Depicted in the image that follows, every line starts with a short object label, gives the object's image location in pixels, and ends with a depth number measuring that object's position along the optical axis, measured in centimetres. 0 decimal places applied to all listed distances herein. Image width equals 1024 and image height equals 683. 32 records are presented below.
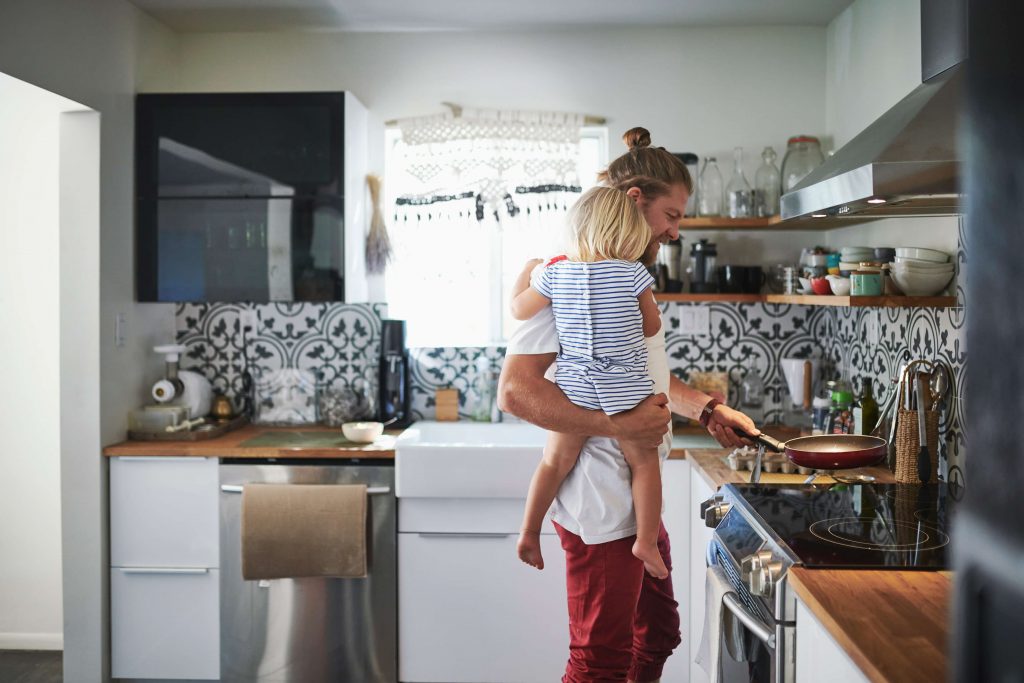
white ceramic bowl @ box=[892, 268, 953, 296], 230
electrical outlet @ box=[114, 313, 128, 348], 308
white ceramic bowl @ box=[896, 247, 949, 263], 230
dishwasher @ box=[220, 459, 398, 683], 293
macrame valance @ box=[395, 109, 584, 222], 344
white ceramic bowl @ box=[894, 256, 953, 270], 229
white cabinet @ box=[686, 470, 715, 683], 263
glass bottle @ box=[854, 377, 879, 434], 264
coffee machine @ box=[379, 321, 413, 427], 339
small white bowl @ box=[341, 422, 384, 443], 304
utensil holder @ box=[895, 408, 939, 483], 226
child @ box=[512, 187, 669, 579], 180
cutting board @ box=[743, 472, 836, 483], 232
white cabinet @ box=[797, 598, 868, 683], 125
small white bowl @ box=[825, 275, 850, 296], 255
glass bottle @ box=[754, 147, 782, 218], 330
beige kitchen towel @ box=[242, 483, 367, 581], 286
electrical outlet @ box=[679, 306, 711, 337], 349
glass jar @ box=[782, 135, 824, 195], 326
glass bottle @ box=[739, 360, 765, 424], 343
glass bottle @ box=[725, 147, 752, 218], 325
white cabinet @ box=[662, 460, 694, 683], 285
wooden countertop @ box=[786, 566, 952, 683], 110
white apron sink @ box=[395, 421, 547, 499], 284
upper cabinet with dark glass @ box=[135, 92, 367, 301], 313
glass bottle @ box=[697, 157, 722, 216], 333
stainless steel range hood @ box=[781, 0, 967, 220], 159
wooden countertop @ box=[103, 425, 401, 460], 293
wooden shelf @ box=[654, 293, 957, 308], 227
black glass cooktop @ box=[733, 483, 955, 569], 159
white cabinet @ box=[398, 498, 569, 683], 290
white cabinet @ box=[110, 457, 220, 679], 297
